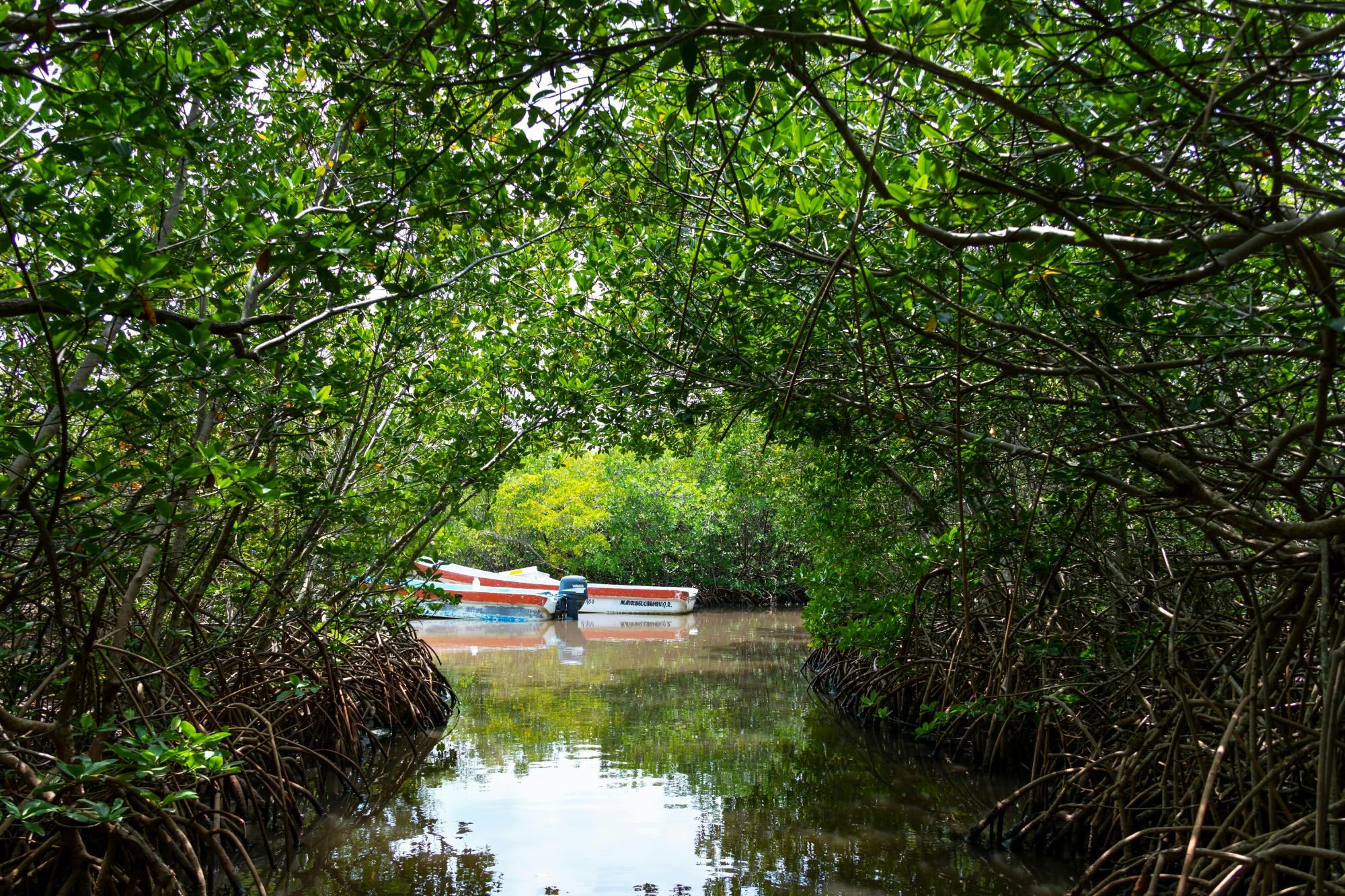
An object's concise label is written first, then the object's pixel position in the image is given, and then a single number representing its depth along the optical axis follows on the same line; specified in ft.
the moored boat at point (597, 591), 62.13
